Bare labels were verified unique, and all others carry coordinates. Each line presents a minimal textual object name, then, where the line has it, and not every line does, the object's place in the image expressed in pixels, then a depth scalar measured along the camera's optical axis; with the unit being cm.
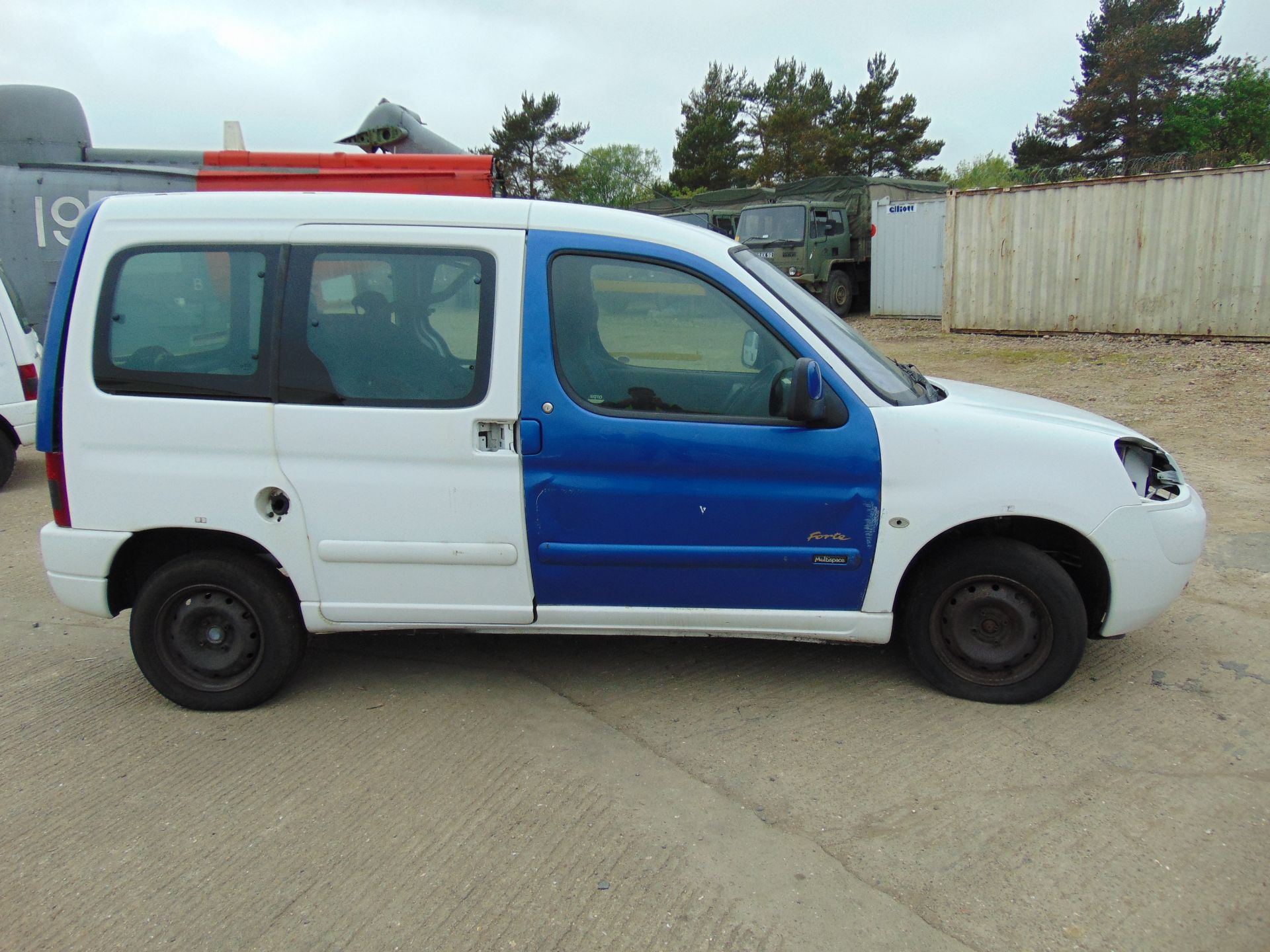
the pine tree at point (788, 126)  5125
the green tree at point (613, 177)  5178
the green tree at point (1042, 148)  4762
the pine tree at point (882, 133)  5222
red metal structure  990
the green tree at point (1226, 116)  4472
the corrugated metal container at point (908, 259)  1897
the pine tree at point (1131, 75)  4419
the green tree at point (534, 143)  5319
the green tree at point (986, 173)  4969
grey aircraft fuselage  1066
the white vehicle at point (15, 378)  768
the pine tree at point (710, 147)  5372
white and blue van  355
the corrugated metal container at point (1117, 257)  1305
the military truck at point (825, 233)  1928
